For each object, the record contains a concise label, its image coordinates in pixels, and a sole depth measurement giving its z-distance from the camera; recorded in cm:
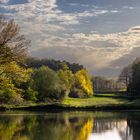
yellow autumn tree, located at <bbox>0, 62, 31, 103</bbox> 4295
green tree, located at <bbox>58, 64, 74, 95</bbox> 12996
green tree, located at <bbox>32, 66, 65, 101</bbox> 11244
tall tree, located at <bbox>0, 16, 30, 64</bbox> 4156
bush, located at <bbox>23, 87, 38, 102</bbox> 10375
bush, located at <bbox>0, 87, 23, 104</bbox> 8249
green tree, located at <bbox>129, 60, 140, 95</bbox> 14425
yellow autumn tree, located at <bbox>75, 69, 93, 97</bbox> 14975
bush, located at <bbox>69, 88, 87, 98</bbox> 14425
